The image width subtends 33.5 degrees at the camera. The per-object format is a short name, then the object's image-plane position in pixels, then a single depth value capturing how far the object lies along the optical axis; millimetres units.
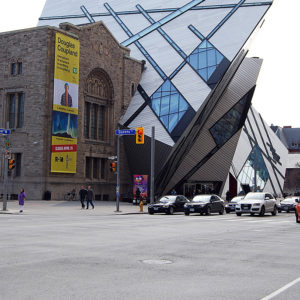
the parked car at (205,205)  33000
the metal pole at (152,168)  40844
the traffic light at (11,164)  32906
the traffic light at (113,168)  35775
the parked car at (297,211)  25009
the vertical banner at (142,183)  44844
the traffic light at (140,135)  35594
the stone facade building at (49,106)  47094
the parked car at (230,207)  38719
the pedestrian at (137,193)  45125
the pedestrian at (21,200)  31228
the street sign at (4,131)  33666
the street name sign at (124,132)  37031
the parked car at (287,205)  41656
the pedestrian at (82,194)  37000
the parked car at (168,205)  34062
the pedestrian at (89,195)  37059
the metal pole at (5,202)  32250
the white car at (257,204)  32188
